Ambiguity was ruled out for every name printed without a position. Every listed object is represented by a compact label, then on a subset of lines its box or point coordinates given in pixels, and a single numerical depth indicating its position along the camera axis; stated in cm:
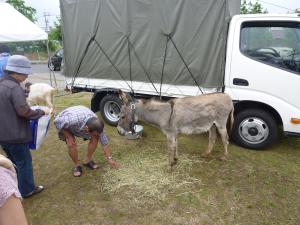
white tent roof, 798
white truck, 451
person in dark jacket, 309
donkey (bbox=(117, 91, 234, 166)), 439
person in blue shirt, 587
